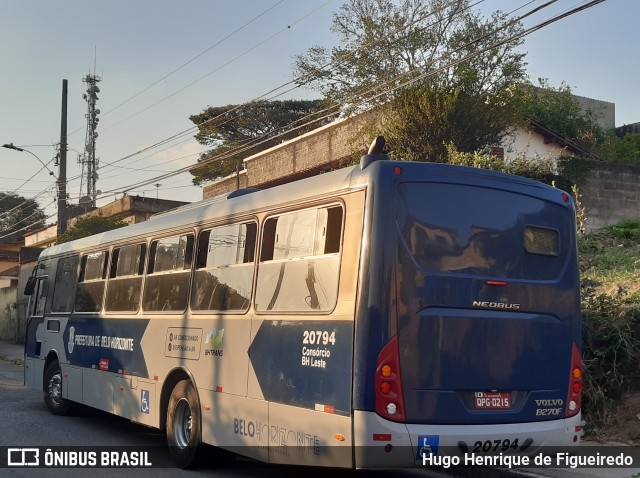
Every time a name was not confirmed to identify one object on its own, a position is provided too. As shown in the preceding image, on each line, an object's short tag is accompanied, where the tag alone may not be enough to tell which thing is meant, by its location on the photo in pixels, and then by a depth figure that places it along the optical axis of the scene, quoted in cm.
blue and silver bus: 651
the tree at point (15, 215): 6950
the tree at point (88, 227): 2973
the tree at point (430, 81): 1969
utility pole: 3025
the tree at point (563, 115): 2677
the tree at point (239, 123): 5147
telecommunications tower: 4644
